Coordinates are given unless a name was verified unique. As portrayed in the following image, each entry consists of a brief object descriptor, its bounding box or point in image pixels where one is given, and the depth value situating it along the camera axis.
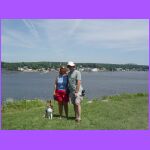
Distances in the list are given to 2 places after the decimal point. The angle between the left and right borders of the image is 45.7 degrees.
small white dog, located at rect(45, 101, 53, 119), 4.89
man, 4.66
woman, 4.85
